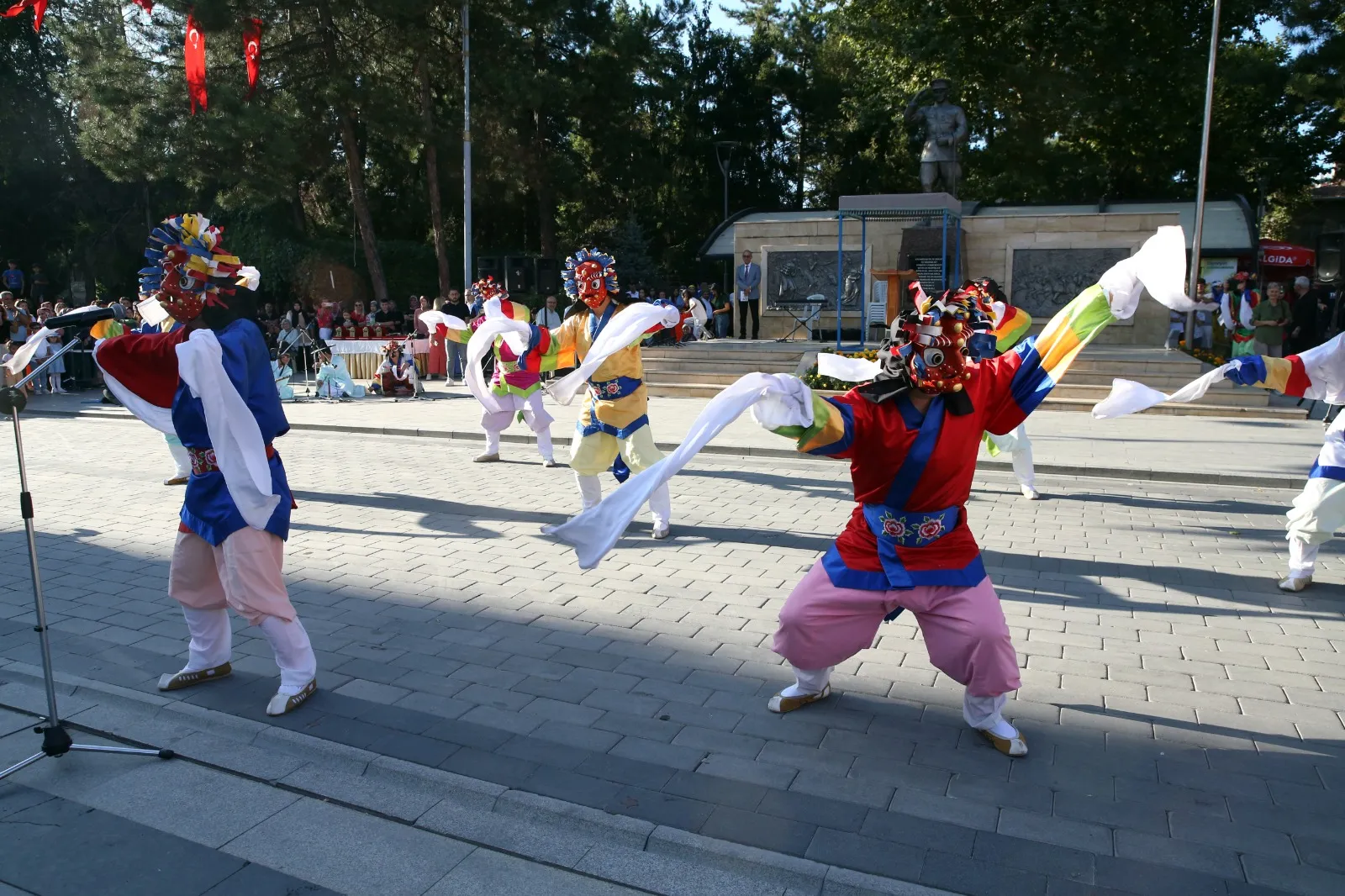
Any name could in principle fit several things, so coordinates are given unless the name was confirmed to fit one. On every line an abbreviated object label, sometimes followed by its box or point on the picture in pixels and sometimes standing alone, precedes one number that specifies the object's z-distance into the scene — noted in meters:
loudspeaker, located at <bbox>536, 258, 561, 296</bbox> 23.38
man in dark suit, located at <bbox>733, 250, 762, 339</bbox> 23.59
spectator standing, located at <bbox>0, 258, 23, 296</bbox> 25.00
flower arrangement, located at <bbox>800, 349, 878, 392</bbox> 16.78
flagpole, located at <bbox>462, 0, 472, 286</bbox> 23.12
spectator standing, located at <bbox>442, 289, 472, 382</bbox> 20.44
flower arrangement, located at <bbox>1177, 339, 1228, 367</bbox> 18.19
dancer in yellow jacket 7.71
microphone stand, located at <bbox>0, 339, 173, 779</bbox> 3.91
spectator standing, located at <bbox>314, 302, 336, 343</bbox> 23.75
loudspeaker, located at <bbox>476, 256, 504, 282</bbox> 22.89
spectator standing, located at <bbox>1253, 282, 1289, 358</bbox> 16.91
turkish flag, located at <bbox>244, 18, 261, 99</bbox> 22.56
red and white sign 29.20
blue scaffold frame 19.48
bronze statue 22.75
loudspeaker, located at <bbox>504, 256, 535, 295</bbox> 22.67
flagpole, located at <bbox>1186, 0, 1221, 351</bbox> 19.89
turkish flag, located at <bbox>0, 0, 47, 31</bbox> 15.93
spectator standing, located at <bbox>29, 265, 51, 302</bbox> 27.12
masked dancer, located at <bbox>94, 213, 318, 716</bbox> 4.22
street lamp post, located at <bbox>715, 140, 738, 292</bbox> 37.59
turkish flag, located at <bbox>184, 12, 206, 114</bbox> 20.95
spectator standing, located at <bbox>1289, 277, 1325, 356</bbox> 15.76
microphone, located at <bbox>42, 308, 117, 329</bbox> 3.99
